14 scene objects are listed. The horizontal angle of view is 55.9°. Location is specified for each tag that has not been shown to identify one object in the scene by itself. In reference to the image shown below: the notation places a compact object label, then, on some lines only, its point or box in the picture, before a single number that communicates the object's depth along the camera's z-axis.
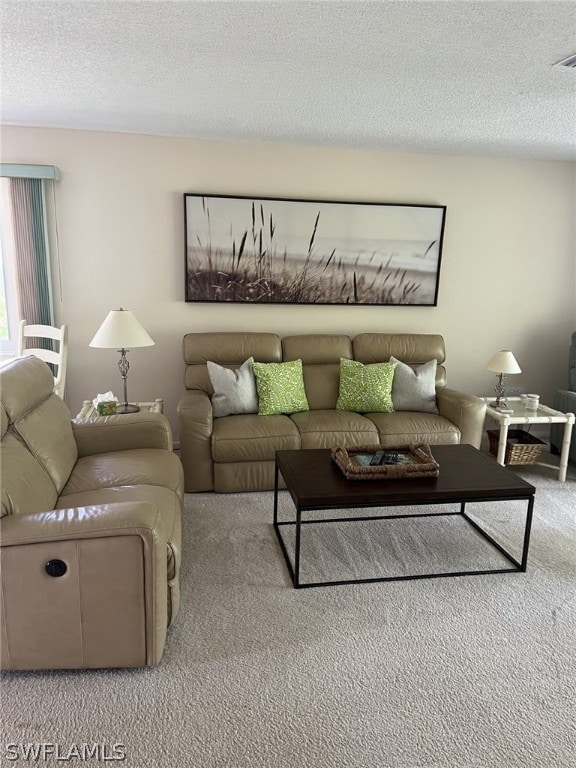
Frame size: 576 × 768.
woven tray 2.63
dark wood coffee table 2.49
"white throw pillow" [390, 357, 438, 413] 4.02
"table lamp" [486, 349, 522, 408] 4.11
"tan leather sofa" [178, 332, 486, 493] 3.48
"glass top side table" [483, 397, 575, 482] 3.88
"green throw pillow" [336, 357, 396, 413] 3.95
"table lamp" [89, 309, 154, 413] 3.38
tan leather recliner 1.83
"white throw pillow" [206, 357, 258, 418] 3.74
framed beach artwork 4.15
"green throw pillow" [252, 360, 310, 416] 3.78
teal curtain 3.83
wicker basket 3.94
